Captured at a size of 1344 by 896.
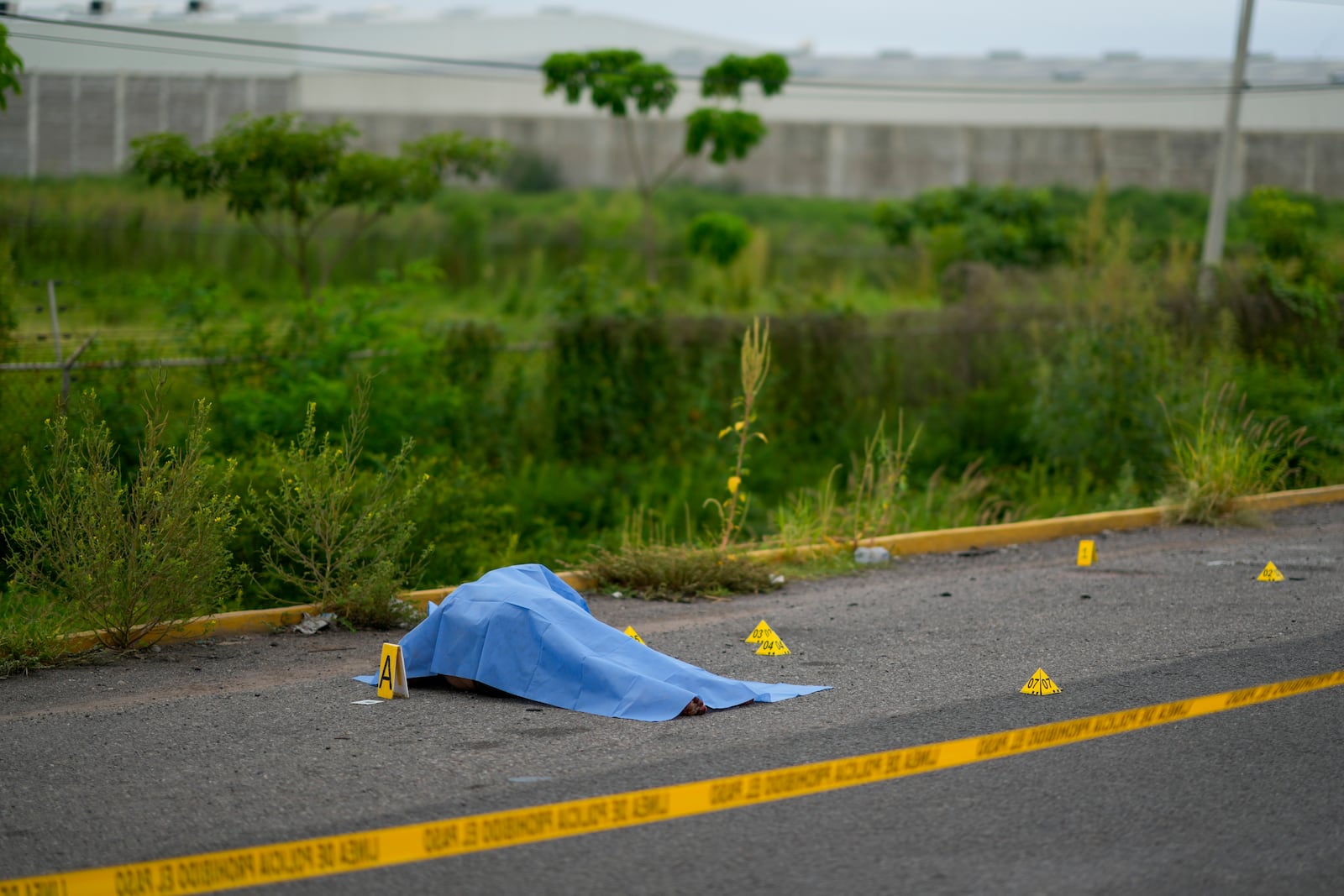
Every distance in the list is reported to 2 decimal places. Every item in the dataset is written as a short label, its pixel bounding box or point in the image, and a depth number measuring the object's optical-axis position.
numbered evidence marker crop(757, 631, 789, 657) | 14.77
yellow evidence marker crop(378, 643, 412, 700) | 12.80
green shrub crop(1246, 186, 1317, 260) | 40.22
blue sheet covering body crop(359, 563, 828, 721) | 12.42
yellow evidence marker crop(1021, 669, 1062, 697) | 12.80
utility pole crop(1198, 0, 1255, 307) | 37.87
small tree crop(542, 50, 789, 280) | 37.81
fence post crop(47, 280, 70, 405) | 21.81
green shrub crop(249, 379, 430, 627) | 15.77
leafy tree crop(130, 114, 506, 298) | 28.41
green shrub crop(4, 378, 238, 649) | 14.15
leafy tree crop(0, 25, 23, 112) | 20.19
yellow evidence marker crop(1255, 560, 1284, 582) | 18.22
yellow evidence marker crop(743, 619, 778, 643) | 15.09
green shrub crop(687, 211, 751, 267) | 53.50
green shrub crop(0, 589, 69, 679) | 13.86
